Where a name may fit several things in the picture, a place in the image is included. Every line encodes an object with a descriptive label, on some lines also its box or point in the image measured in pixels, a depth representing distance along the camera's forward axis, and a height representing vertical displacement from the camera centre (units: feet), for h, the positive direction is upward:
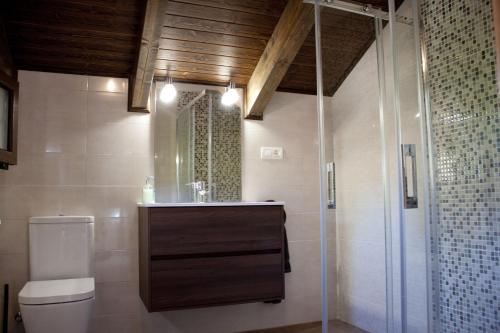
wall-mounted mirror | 9.48 +0.98
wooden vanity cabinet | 7.80 -1.44
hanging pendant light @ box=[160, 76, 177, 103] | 9.54 +2.38
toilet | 6.66 -1.62
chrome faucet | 9.60 -0.08
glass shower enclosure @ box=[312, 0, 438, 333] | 6.40 +0.11
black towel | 9.83 -1.90
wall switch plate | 10.41 +0.90
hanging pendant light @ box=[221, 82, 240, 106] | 10.12 +2.38
